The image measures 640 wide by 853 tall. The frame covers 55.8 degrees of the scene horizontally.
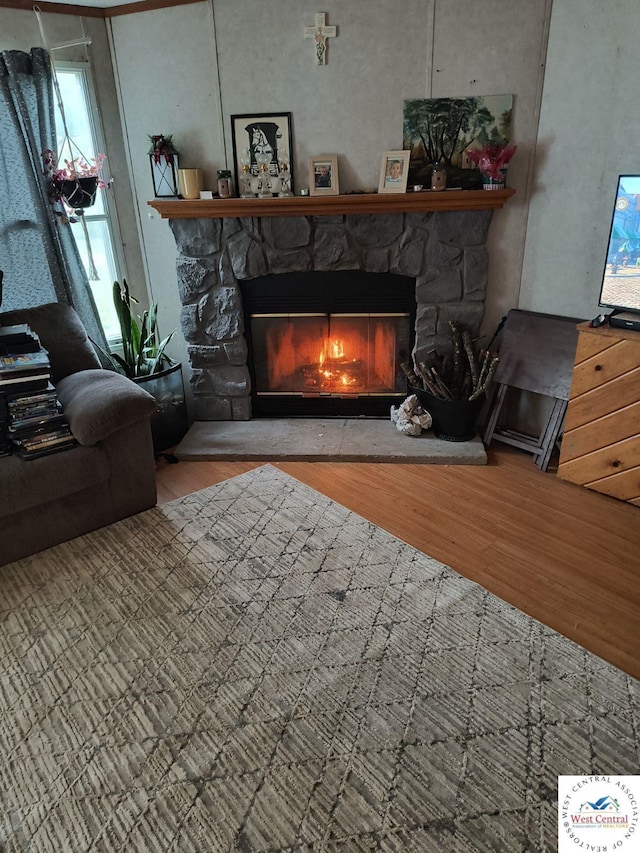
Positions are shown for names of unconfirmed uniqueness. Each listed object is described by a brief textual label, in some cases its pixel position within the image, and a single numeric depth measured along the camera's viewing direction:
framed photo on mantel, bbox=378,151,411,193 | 3.05
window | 3.26
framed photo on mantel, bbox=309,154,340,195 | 3.15
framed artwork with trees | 2.96
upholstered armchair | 2.43
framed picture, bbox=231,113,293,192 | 3.18
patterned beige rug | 1.46
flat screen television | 2.57
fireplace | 3.27
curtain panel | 2.93
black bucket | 3.26
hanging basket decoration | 3.01
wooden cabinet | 2.60
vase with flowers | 2.89
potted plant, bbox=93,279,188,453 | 3.38
